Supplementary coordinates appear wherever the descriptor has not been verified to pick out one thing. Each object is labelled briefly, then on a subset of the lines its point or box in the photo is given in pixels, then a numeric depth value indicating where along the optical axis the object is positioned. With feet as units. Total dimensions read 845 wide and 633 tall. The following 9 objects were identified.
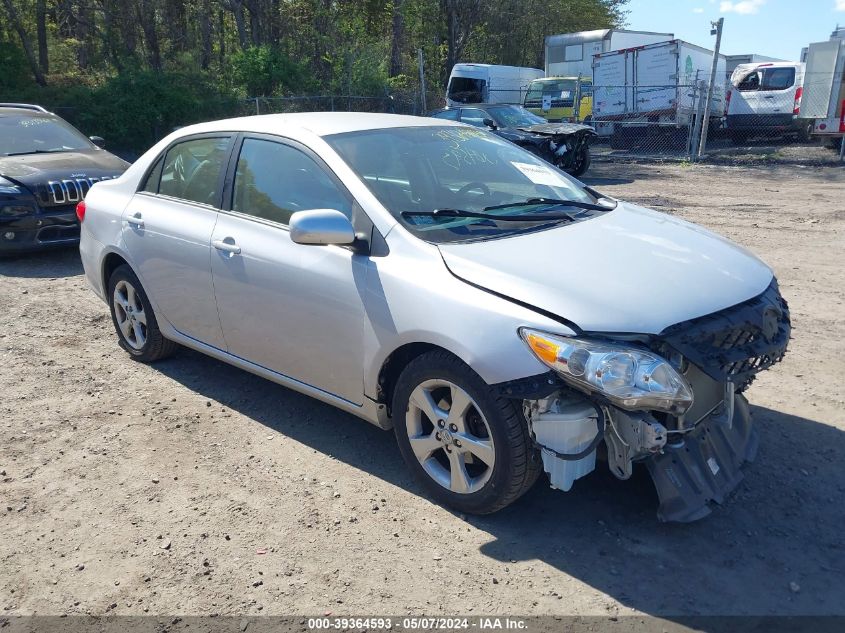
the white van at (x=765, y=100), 70.74
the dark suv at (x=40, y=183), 26.30
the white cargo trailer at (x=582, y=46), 83.10
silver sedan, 9.52
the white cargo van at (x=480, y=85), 84.74
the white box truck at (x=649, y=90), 70.59
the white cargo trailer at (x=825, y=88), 58.95
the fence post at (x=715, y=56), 53.47
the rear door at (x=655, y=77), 70.44
